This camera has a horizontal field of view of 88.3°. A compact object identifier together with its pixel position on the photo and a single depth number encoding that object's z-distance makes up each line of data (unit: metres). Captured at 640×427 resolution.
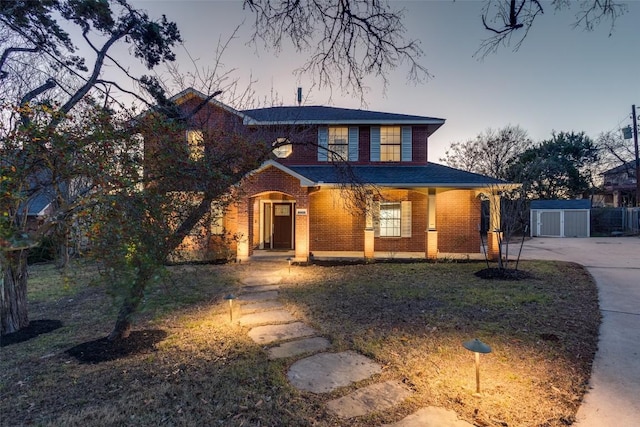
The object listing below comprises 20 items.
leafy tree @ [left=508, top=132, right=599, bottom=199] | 28.81
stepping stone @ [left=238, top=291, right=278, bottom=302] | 7.59
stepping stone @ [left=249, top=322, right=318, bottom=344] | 5.11
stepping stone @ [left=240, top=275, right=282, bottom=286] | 9.17
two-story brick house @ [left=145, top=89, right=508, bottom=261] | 12.37
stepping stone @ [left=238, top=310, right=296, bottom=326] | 5.96
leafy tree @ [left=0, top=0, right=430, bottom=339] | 3.22
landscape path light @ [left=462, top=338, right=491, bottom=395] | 3.41
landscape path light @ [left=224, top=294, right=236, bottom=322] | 5.80
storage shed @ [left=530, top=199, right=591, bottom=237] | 23.00
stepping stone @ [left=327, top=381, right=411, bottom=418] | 3.16
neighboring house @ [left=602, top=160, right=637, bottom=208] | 29.66
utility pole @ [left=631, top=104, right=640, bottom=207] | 25.02
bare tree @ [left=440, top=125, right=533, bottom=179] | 27.62
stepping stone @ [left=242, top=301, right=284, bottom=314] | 6.76
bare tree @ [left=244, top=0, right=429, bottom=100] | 3.47
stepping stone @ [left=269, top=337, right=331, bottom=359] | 4.49
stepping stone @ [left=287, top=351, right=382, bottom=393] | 3.66
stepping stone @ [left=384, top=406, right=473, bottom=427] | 2.93
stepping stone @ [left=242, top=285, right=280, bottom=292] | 8.45
